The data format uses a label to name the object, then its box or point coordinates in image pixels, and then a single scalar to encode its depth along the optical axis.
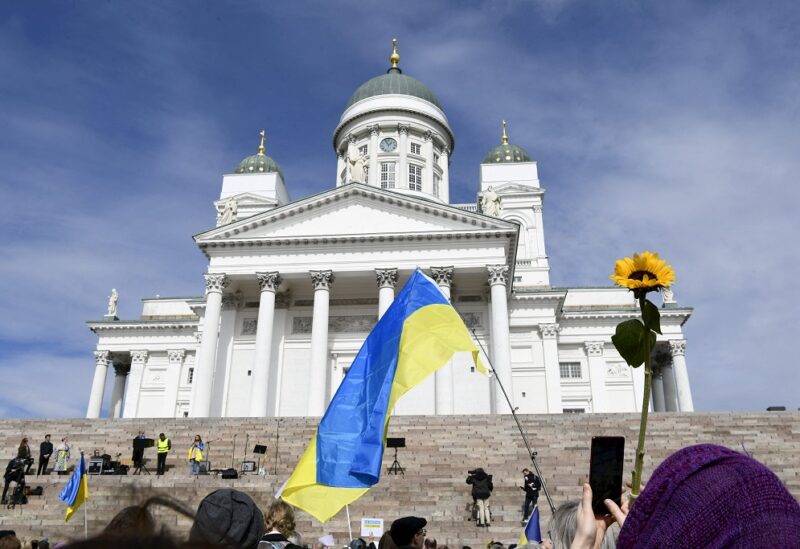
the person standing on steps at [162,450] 19.75
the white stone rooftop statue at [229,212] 37.44
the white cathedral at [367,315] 33.88
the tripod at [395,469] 18.95
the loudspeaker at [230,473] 17.94
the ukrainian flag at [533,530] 8.41
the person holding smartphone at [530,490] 14.27
